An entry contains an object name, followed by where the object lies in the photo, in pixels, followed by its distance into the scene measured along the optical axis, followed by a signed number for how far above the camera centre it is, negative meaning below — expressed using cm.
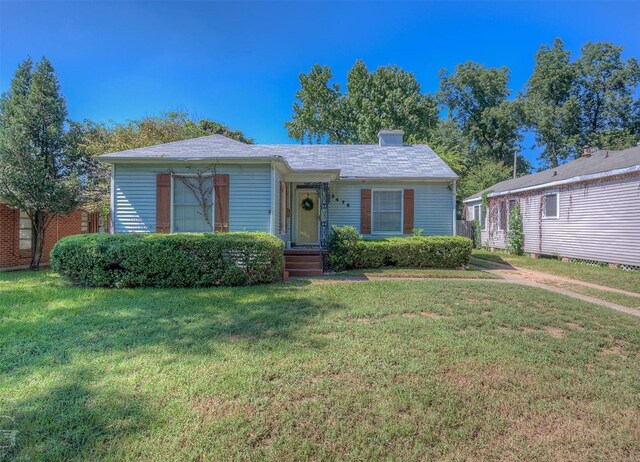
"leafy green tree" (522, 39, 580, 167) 2636 +1044
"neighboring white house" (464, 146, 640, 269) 949 +69
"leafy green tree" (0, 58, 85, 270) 1008 +238
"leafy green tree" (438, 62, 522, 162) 2964 +1159
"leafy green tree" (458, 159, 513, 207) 2439 +370
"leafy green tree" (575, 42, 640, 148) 2444 +1072
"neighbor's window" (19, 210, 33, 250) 1100 -27
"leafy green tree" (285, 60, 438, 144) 2506 +978
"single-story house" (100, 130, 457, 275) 865 +111
